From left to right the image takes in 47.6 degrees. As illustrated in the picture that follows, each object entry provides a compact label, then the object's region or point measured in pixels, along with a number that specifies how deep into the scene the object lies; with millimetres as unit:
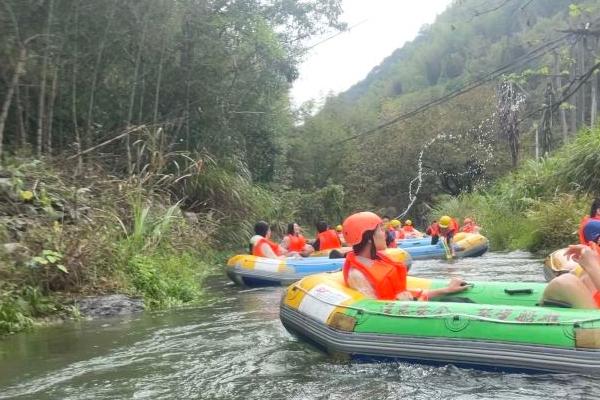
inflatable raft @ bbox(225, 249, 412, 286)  10406
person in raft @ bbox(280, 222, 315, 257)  12477
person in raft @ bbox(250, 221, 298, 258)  10930
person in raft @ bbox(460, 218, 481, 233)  15617
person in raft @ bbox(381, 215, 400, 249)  12427
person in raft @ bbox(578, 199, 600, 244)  5332
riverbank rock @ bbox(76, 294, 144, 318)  7488
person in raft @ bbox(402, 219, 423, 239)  17767
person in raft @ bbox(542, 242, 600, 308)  4910
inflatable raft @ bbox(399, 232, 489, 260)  14523
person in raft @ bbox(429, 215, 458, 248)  14641
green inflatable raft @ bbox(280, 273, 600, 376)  4602
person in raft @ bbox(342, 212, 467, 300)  5637
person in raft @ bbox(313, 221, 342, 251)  12430
